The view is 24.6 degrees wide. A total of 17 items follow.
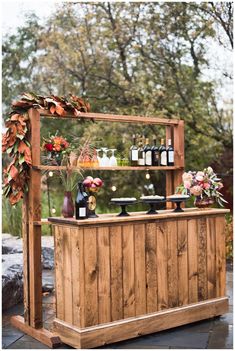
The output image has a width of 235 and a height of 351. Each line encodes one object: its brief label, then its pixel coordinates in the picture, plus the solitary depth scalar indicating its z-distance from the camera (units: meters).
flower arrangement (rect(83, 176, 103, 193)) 4.22
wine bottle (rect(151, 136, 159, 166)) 5.13
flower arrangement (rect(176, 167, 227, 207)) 4.81
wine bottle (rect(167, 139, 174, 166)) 5.17
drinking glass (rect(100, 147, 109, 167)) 4.87
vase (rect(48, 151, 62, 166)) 4.50
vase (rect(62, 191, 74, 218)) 4.22
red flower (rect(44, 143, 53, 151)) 4.52
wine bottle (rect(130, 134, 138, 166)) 5.05
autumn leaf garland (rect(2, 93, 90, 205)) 4.30
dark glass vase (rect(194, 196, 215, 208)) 4.86
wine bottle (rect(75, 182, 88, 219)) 4.00
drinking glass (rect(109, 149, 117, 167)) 4.92
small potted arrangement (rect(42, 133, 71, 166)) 4.52
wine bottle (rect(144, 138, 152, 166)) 5.09
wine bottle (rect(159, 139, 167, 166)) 5.14
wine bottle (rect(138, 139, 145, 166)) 5.09
